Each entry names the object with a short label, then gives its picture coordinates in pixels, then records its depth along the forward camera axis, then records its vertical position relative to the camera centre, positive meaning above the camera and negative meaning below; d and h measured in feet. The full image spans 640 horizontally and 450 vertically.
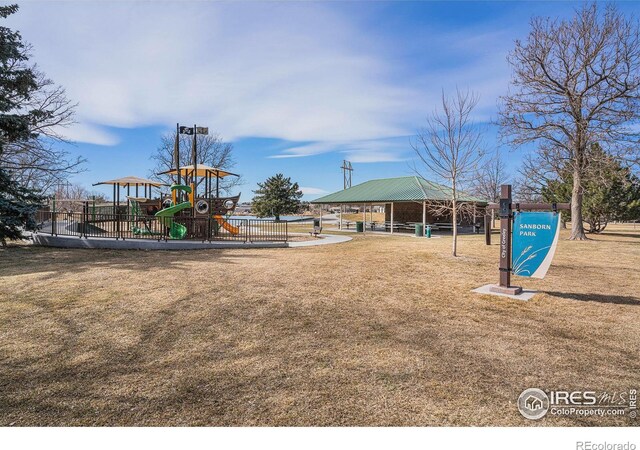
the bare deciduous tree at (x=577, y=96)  59.08 +22.22
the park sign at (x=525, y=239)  22.06 -1.33
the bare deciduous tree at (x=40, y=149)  65.21 +13.57
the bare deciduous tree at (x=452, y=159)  43.61 +7.62
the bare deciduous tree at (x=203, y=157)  127.75 +24.08
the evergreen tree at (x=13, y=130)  38.58 +10.03
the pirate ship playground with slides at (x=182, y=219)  51.06 -0.09
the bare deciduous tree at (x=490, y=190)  125.81 +11.44
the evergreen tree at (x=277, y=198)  164.25 +9.86
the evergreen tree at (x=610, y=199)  76.69 +4.45
